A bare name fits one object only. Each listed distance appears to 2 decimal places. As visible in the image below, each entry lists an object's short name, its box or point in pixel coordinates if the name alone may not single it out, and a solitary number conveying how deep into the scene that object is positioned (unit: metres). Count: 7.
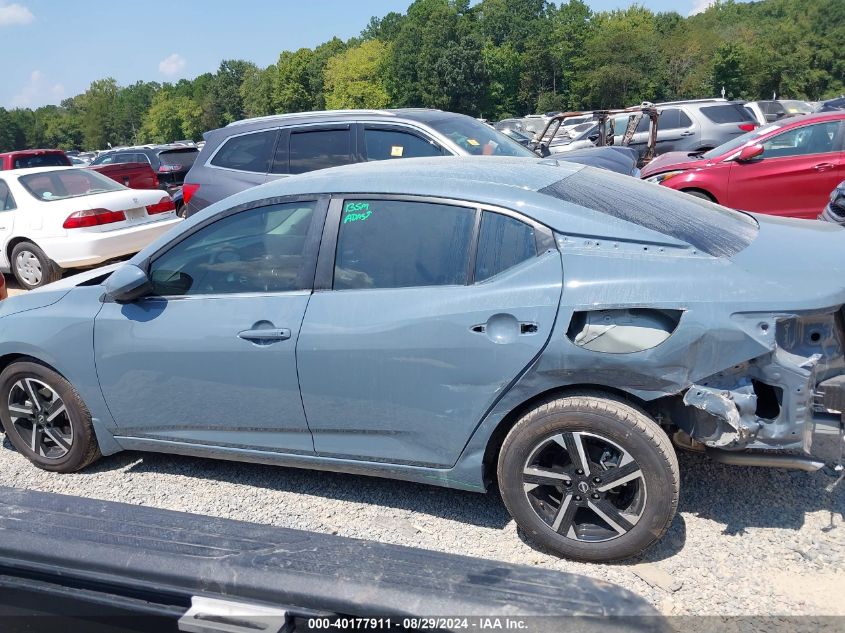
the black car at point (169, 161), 17.19
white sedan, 8.38
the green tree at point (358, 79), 84.06
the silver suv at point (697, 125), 15.30
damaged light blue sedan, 2.78
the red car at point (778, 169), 8.49
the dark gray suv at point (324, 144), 6.98
